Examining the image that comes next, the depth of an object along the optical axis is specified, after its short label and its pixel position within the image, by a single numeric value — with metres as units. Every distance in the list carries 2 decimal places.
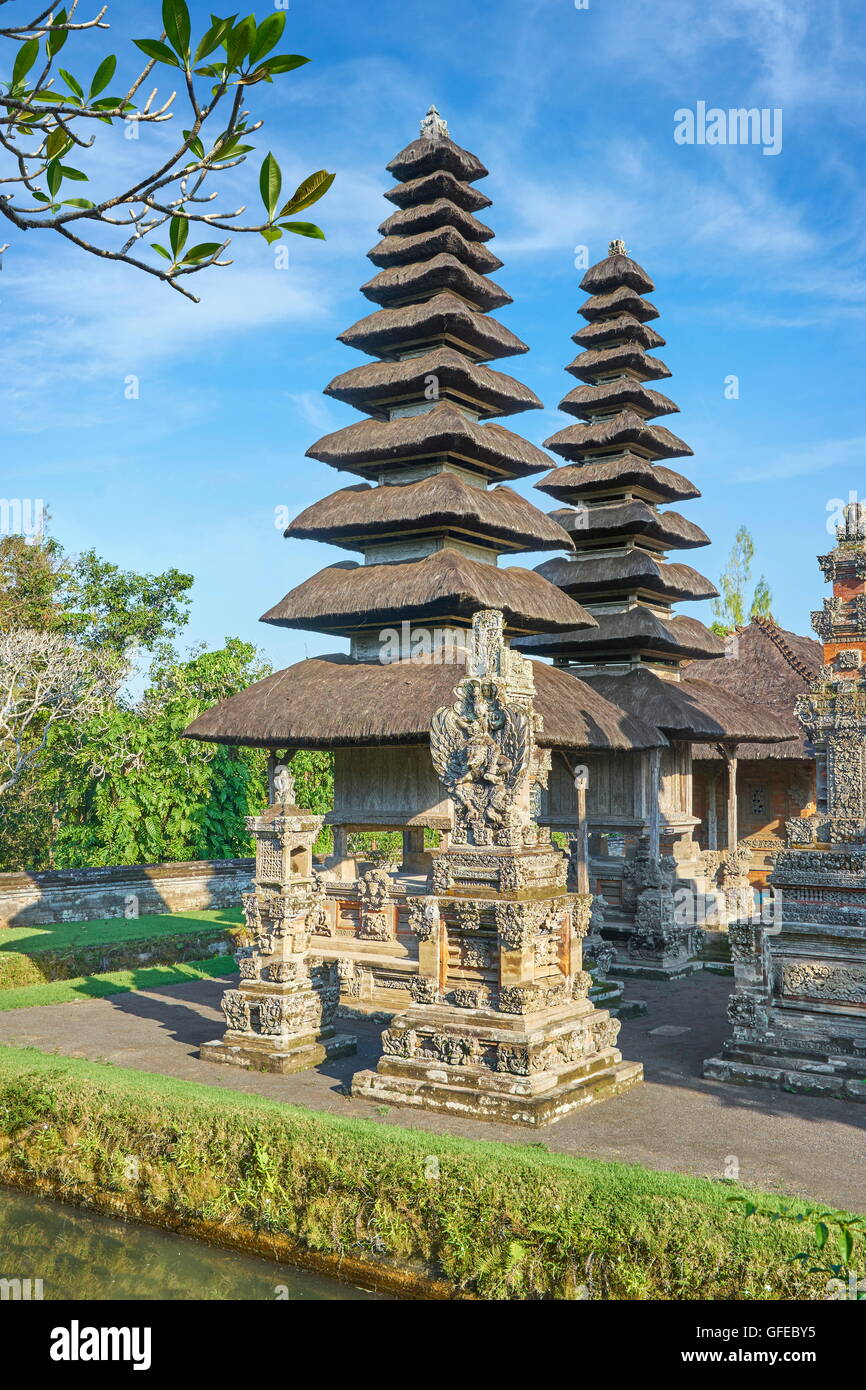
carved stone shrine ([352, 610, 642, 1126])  10.02
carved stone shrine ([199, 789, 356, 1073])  11.95
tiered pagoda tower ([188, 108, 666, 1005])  17.27
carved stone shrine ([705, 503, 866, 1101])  11.31
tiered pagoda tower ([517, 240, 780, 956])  21.36
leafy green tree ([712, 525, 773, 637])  51.19
